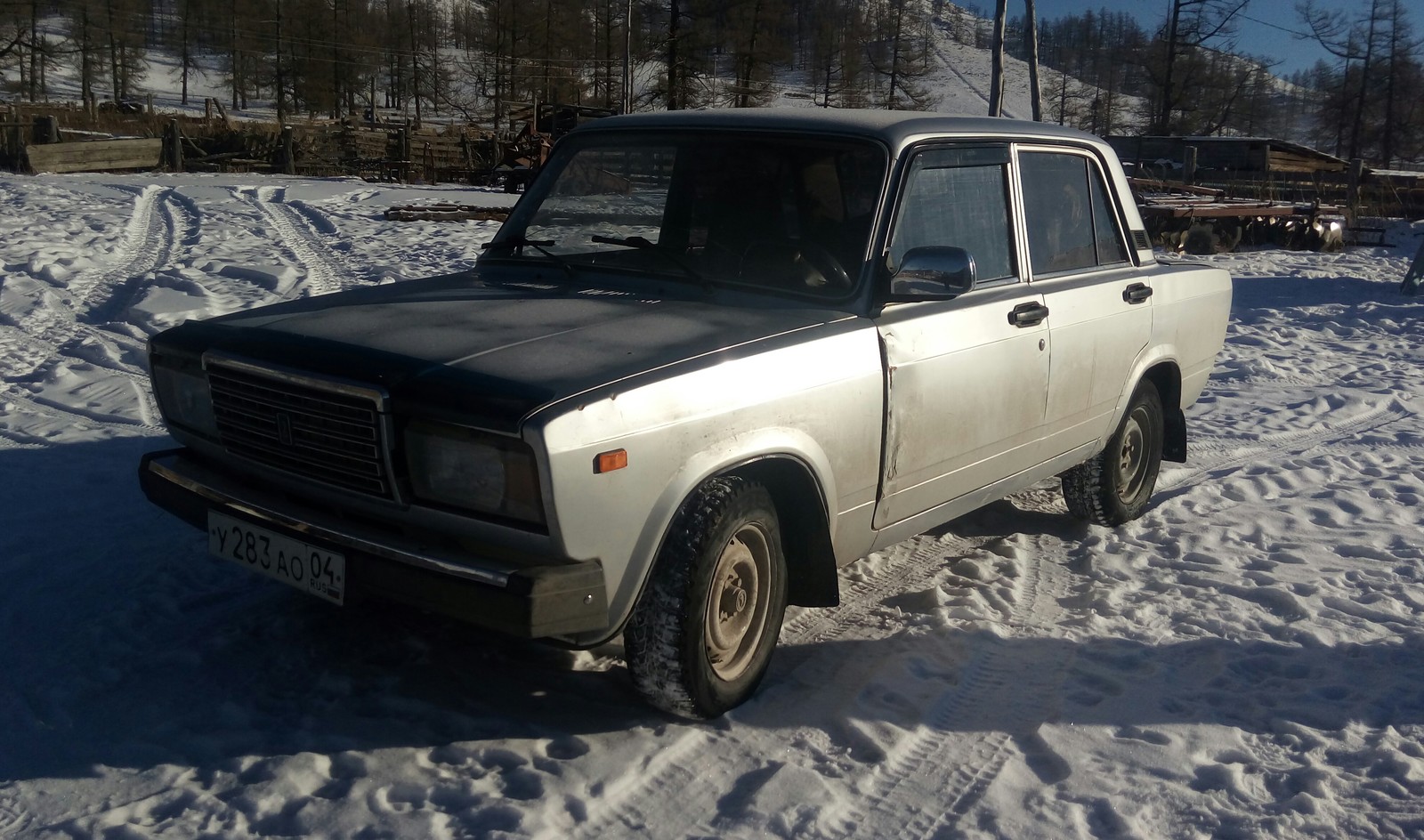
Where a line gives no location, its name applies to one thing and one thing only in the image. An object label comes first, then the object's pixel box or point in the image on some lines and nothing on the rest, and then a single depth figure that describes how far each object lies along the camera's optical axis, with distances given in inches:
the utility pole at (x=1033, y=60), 895.7
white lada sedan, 117.6
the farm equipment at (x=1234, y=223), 820.6
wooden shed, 1326.3
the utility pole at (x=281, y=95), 2381.8
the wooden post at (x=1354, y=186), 1030.4
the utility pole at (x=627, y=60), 1393.9
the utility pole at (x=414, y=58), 2717.8
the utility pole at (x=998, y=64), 856.3
